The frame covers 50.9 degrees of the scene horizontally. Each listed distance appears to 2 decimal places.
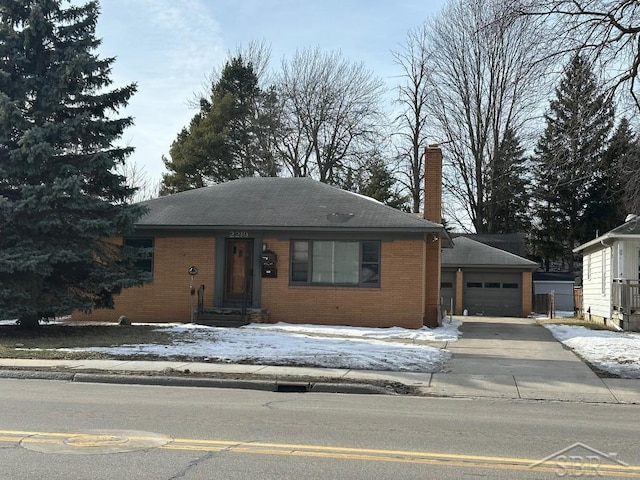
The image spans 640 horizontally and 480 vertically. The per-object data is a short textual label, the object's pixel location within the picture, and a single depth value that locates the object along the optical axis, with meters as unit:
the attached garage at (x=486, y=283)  36.09
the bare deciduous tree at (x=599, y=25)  14.66
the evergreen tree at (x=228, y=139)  46.34
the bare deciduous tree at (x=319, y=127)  46.69
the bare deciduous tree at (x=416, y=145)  48.22
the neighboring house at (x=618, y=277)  21.84
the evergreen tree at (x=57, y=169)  16.27
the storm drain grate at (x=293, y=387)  11.27
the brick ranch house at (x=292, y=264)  21.20
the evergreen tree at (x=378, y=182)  46.25
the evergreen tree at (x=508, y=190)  47.25
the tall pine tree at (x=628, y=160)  16.41
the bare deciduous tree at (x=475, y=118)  45.16
